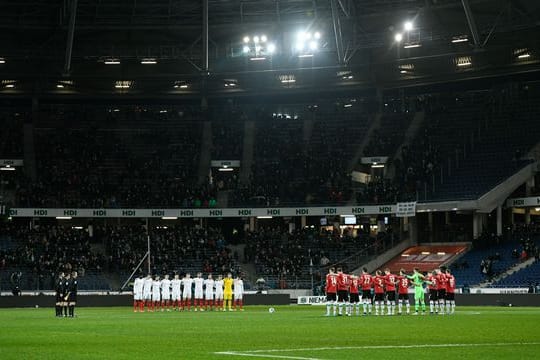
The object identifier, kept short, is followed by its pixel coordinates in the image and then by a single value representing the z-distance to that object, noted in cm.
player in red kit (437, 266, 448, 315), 4531
